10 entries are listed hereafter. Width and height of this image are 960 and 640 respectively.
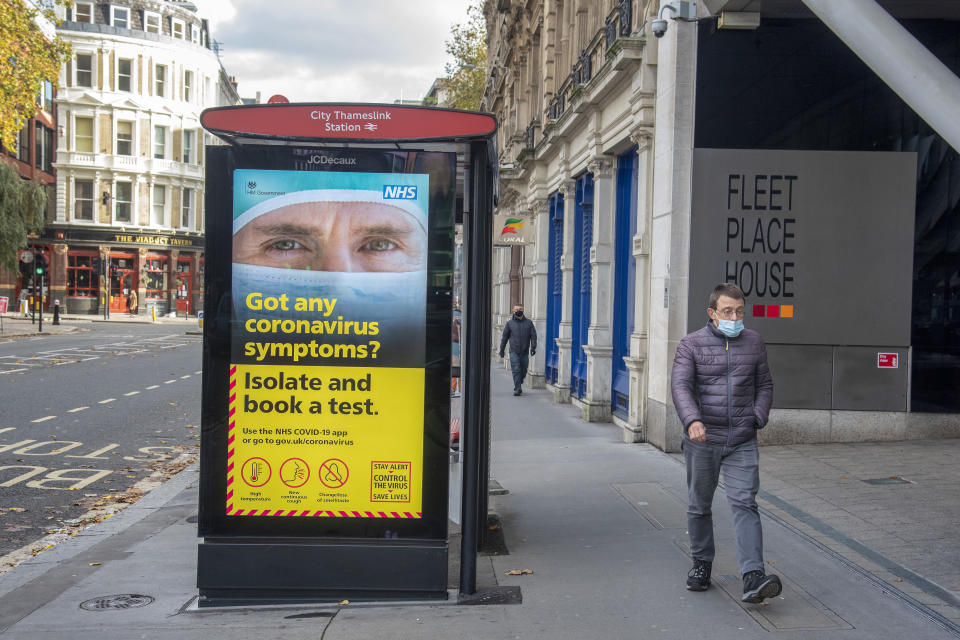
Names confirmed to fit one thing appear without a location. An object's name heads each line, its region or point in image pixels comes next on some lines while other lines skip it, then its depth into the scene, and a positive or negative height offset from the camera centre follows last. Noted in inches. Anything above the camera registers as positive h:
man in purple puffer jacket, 212.7 -21.6
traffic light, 1694.1 +46.7
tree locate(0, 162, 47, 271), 1492.4 +135.4
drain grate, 213.2 -71.5
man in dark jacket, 748.3 -29.4
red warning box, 430.9 -21.3
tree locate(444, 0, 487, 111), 1616.6 +421.7
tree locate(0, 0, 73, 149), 1090.1 +288.2
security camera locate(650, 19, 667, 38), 428.1 +129.9
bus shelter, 208.5 -12.2
